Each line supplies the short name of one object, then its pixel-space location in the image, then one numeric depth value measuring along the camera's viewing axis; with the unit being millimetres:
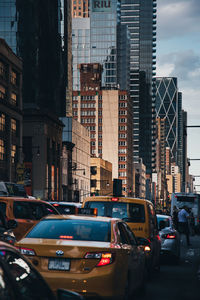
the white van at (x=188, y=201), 53078
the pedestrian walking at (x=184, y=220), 28828
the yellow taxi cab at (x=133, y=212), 15305
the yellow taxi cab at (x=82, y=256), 9242
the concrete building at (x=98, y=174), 183500
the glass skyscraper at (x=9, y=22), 117062
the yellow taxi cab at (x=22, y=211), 15938
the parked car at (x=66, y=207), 24469
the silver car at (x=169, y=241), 19531
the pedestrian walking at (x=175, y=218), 37462
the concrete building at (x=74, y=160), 141500
